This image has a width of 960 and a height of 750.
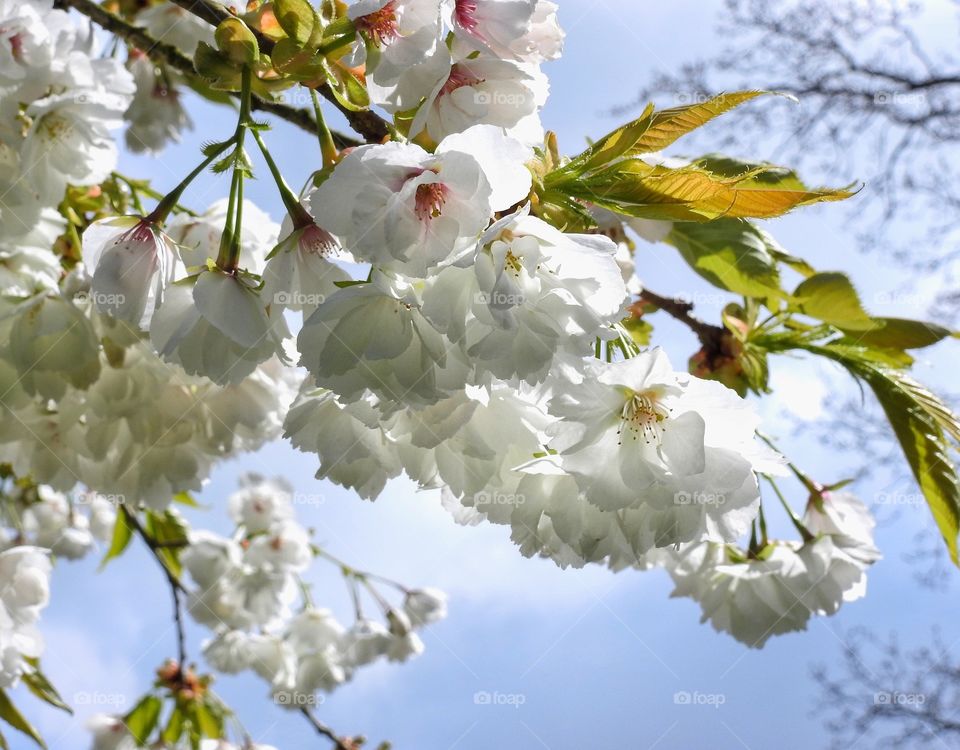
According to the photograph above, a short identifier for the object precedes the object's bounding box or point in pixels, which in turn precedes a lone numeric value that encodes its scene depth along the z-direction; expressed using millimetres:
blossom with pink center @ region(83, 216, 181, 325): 884
